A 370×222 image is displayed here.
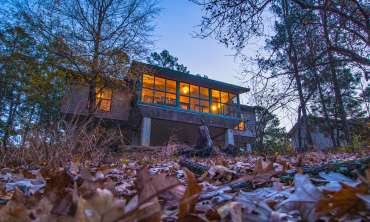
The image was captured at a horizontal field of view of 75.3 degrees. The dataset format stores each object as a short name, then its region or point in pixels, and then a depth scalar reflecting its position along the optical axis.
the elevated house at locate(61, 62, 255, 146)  13.76
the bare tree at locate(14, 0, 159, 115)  11.09
